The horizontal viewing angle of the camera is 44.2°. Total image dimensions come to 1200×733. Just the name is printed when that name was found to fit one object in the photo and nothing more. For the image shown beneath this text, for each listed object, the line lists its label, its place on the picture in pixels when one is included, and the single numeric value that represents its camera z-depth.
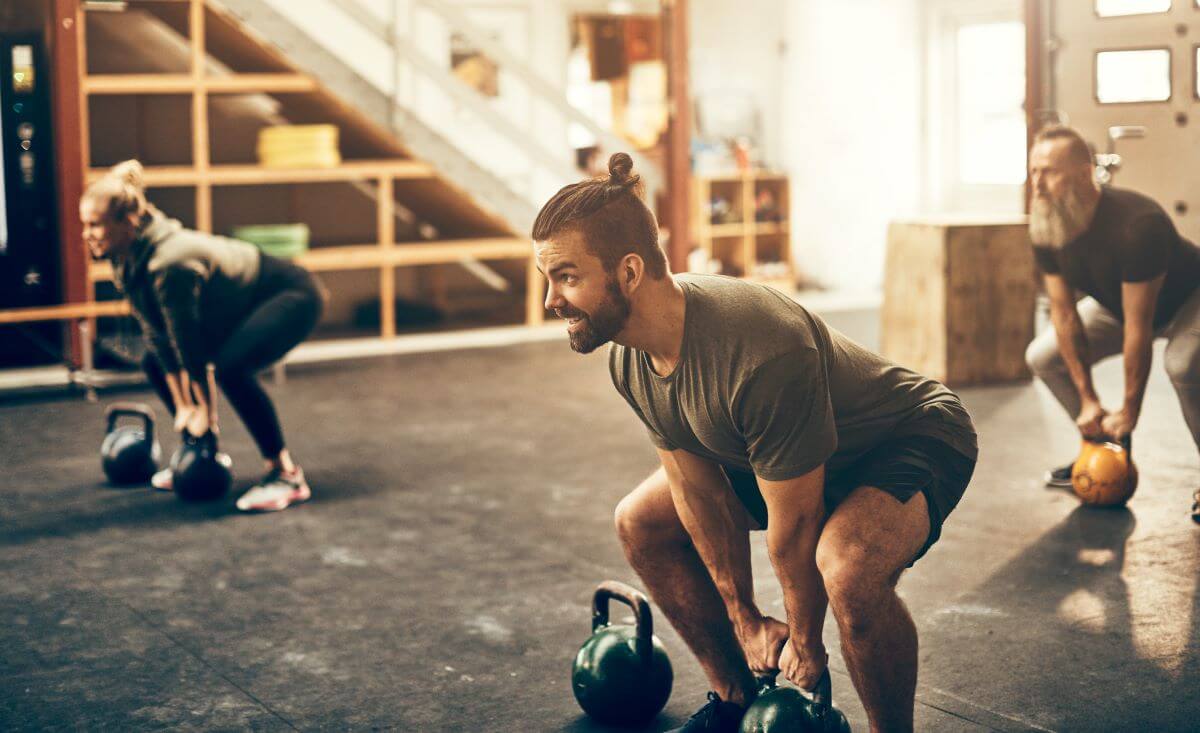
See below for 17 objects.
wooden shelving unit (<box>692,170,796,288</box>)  10.26
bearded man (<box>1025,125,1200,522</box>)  4.16
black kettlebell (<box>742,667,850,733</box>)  2.40
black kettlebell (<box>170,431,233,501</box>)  4.84
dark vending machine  7.70
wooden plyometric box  6.67
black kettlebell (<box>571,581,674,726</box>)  2.81
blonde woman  4.43
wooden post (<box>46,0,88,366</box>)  7.70
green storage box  8.04
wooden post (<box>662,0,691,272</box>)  9.41
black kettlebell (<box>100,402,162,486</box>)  5.13
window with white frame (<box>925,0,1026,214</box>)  9.93
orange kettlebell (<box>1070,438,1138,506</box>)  4.42
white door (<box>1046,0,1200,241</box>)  7.68
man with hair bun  2.28
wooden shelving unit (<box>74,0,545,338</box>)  7.87
